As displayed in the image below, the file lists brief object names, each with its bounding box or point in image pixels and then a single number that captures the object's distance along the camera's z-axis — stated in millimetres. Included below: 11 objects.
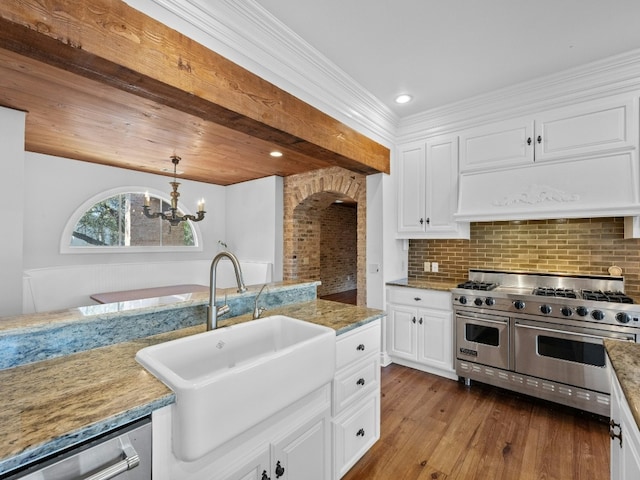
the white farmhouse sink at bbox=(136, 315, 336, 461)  945
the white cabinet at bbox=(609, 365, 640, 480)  884
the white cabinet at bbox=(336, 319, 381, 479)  1647
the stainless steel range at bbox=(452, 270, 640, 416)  2229
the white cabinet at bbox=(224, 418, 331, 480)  1162
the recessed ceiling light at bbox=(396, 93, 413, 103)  2826
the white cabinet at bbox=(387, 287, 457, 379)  2967
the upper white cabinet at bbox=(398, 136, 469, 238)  3111
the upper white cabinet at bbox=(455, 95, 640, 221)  2314
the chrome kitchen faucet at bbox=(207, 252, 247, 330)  1526
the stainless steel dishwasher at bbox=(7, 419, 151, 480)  740
